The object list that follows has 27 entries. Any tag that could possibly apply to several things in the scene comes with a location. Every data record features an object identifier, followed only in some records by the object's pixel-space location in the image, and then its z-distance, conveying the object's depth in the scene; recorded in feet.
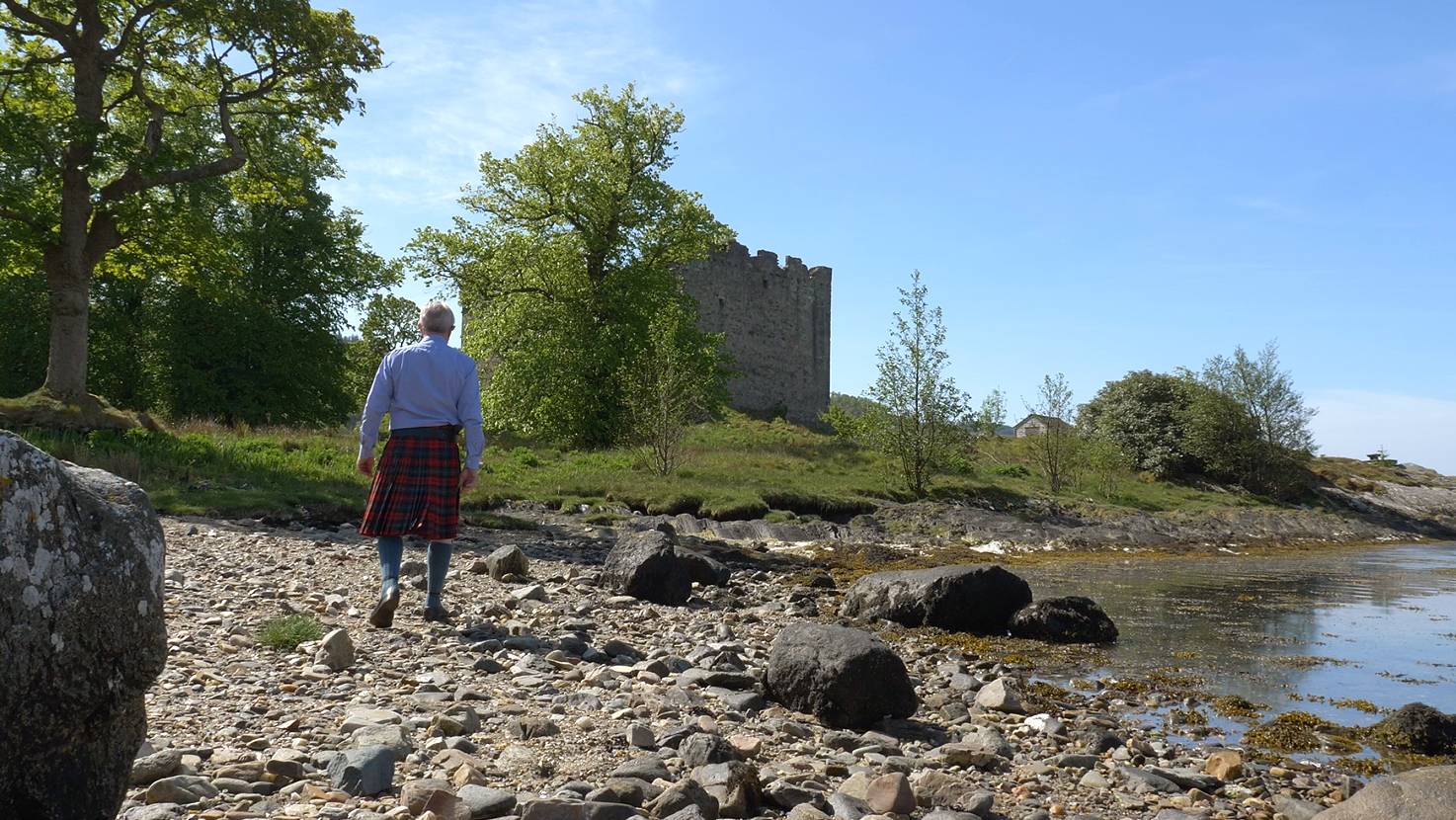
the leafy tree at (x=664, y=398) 76.48
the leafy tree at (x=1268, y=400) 124.47
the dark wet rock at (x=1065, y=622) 29.78
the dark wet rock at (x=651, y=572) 31.53
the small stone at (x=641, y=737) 15.16
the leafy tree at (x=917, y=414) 80.53
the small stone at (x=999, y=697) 20.47
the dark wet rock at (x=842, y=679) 18.26
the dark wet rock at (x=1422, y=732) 19.04
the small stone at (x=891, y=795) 13.29
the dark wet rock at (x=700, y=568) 34.58
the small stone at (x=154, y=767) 11.68
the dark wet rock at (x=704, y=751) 14.42
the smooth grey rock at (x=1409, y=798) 12.48
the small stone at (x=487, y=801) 11.61
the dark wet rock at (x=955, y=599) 31.22
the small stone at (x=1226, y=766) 16.71
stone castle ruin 175.83
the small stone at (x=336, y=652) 18.21
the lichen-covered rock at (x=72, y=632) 8.41
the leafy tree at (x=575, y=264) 98.58
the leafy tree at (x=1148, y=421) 129.29
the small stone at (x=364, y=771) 12.13
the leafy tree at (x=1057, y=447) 90.89
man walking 22.40
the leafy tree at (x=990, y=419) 82.53
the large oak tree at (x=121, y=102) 58.49
